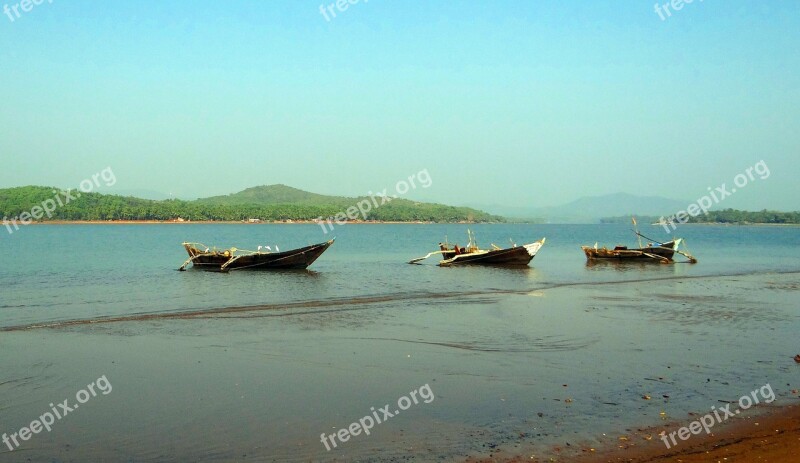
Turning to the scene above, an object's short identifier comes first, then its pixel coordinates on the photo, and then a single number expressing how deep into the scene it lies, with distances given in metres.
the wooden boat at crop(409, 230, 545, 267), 40.72
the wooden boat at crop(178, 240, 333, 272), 36.97
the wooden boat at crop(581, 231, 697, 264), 44.27
